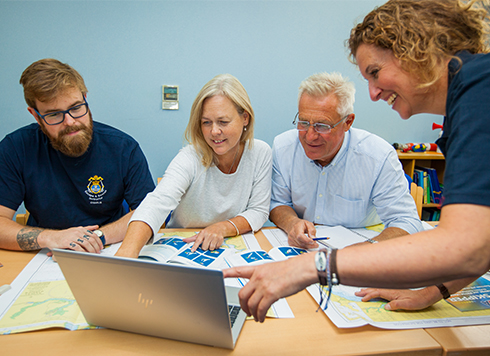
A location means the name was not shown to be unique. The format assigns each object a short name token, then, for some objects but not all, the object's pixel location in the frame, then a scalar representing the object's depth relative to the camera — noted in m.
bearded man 1.41
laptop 0.67
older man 1.54
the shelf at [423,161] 3.14
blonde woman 1.54
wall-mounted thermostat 2.88
